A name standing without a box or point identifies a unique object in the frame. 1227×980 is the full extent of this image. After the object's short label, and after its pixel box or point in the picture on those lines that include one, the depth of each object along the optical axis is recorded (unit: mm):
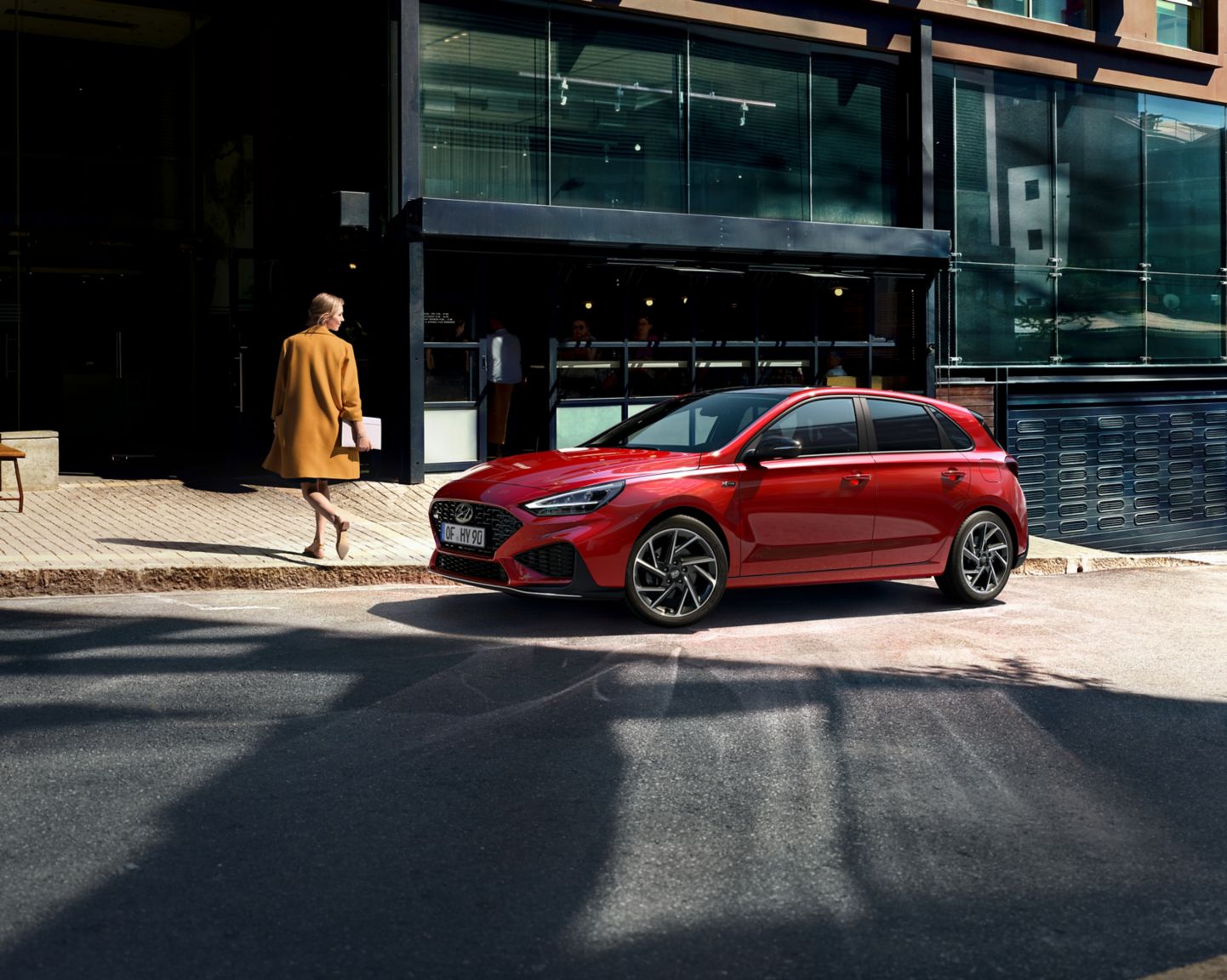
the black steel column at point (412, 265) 16500
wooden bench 13430
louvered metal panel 22219
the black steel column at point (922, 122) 20922
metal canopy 16562
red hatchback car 8594
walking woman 10789
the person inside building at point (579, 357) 18094
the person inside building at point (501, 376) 17484
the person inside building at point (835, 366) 20469
